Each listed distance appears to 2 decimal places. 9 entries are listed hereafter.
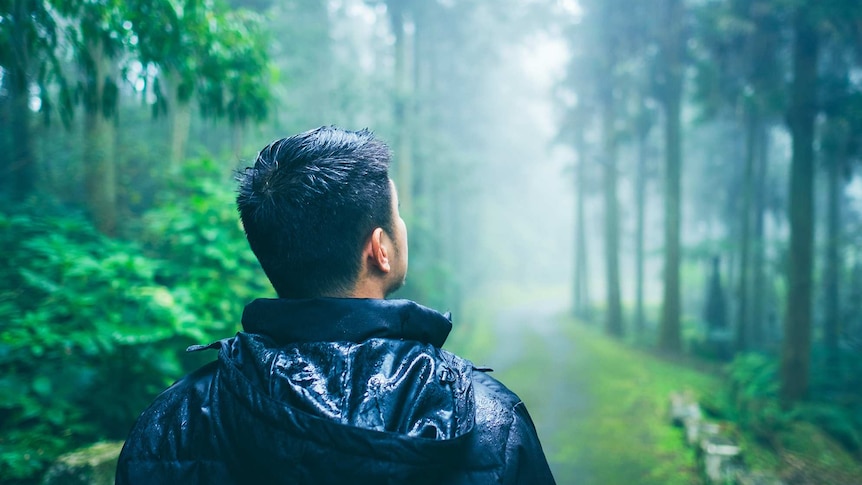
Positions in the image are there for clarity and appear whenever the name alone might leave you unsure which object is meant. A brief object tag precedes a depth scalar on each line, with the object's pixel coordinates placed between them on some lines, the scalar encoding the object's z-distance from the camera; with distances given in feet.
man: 3.81
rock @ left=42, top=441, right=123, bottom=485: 11.87
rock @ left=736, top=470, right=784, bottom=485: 19.70
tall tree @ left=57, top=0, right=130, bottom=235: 11.96
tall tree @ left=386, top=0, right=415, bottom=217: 54.95
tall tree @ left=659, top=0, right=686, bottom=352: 50.92
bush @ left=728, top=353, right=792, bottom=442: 29.91
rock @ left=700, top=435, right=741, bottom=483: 21.36
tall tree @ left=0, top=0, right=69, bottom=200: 10.74
